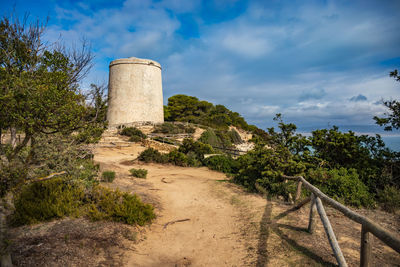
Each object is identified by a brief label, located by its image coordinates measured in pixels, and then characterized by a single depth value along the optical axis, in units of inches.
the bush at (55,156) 184.1
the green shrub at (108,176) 318.3
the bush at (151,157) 533.6
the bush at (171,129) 1048.2
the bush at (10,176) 151.1
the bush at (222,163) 485.8
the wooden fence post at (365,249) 111.1
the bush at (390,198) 247.1
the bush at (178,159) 540.9
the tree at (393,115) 296.0
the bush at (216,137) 998.2
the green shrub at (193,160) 549.0
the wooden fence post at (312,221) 176.7
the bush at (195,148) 597.9
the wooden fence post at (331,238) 120.8
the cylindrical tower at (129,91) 1120.2
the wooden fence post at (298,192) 257.2
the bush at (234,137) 1252.7
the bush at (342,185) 268.7
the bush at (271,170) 297.9
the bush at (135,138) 839.1
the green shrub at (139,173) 385.4
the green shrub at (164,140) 811.8
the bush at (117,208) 196.5
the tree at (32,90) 136.9
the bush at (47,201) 177.9
